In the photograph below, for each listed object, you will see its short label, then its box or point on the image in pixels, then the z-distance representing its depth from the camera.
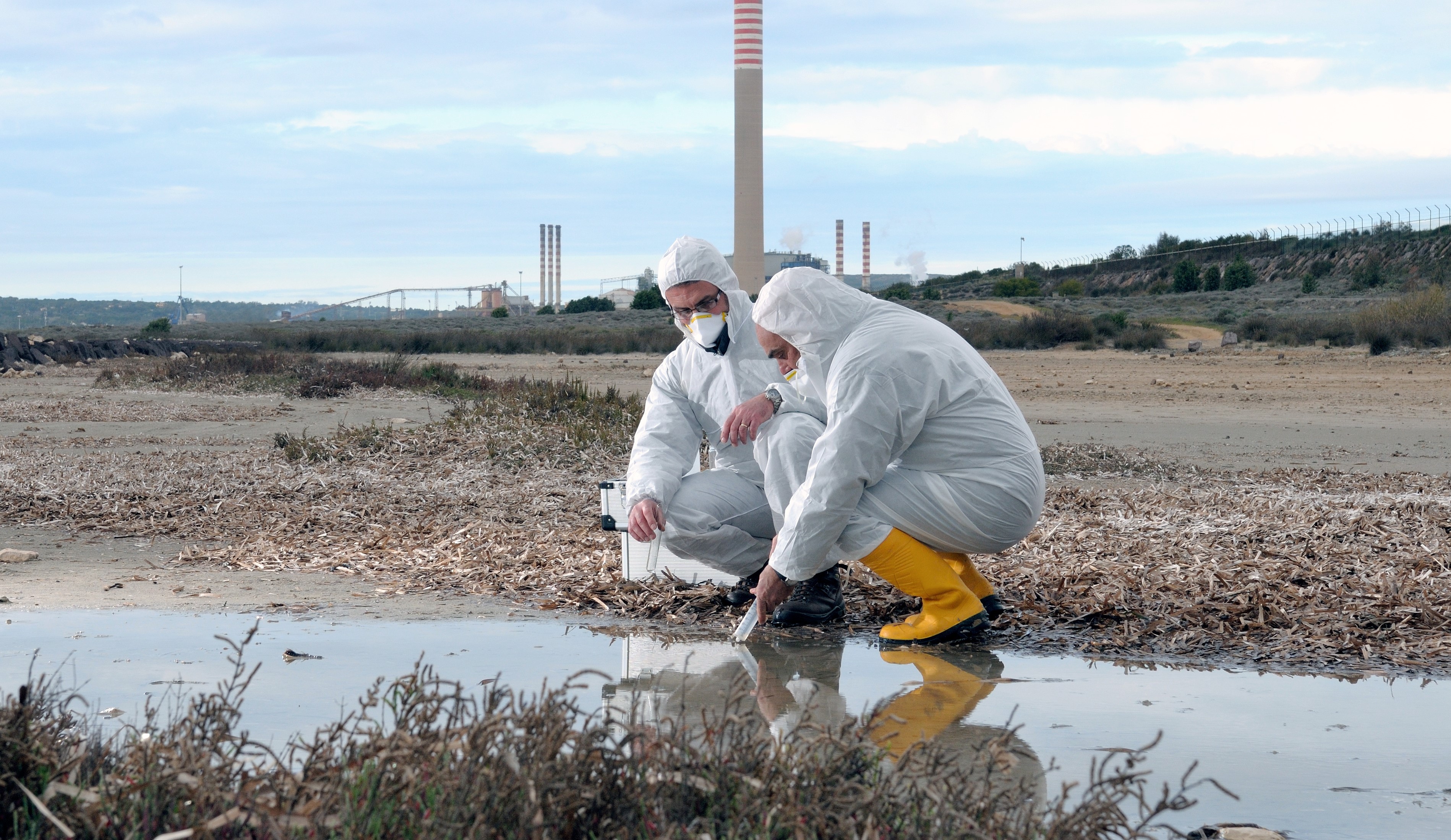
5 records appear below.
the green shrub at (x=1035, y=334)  33.47
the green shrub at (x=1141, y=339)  31.75
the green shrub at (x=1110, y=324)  34.28
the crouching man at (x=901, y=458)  4.37
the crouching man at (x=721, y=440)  4.96
